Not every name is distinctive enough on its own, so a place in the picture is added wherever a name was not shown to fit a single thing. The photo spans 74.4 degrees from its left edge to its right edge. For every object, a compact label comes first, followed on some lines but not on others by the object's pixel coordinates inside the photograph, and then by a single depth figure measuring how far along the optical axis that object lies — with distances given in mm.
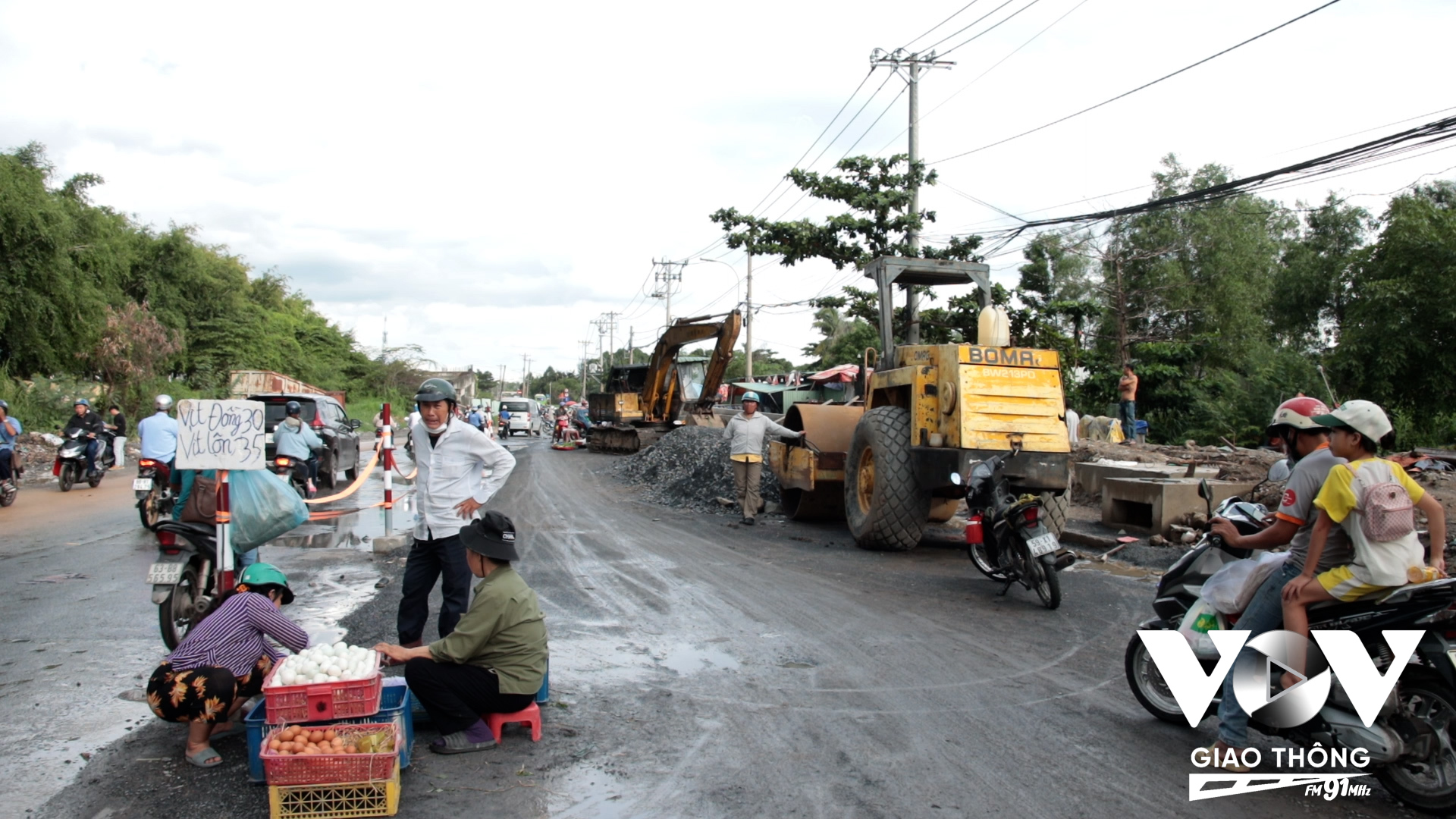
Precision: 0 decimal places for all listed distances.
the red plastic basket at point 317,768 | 3549
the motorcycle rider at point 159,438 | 11211
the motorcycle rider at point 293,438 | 12969
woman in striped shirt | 4066
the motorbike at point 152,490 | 11109
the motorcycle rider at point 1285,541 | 4117
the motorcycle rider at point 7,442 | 13711
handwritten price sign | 5492
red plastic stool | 4422
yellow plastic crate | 3559
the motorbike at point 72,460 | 15703
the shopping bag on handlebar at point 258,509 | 5734
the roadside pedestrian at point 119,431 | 19125
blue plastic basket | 3959
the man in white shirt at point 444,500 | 5598
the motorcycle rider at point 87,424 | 16016
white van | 43781
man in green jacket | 4309
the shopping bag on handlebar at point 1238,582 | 4406
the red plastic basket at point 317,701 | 3838
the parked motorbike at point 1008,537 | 7285
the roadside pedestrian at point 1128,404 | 17422
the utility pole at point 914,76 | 20609
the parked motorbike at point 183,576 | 5738
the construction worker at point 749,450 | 12461
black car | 15656
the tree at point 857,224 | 20750
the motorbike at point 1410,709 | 3637
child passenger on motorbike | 3793
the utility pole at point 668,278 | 58500
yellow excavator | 24141
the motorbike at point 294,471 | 12750
